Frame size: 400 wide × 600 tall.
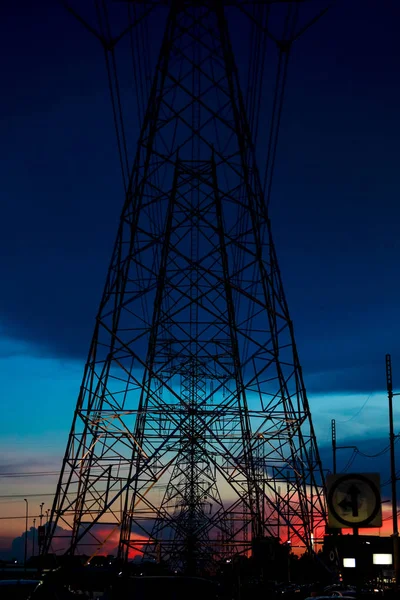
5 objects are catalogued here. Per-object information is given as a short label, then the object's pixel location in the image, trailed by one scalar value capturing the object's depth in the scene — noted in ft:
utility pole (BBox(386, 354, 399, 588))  125.41
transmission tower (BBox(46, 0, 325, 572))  103.76
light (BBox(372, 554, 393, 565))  137.51
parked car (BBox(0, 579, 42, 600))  55.47
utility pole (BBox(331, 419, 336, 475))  228.22
